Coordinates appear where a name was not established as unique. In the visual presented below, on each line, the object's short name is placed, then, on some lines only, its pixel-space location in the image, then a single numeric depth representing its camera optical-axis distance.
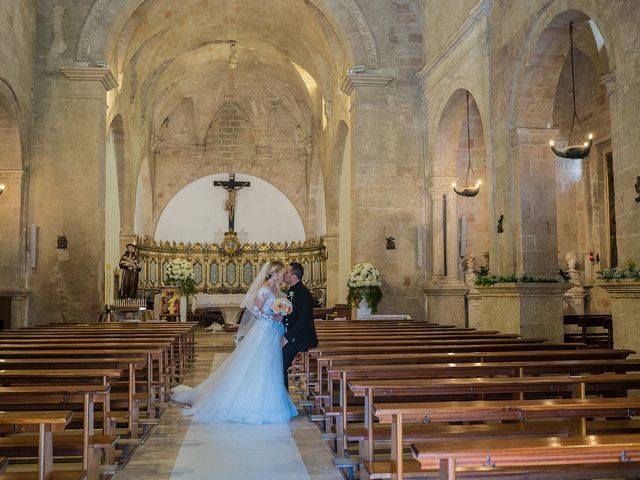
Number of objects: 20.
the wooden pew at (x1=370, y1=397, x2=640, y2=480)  3.38
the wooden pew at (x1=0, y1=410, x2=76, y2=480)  3.28
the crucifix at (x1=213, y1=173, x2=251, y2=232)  27.50
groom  7.16
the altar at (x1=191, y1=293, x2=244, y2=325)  22.35
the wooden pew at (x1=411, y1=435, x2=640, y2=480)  2.47
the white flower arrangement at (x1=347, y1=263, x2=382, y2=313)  14.37
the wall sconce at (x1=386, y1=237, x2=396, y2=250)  15.08
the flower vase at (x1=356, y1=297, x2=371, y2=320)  14.66
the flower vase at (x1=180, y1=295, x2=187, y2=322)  17.40
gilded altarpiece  26.05
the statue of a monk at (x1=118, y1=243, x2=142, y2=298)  16.65
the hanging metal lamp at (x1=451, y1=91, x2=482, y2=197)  12.90
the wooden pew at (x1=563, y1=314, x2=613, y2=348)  11.76
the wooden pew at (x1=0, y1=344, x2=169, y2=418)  6.47
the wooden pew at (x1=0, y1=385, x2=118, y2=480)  4.15
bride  6.91
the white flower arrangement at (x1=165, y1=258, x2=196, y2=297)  16.48
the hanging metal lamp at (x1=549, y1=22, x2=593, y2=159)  9.61
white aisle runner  4.95
